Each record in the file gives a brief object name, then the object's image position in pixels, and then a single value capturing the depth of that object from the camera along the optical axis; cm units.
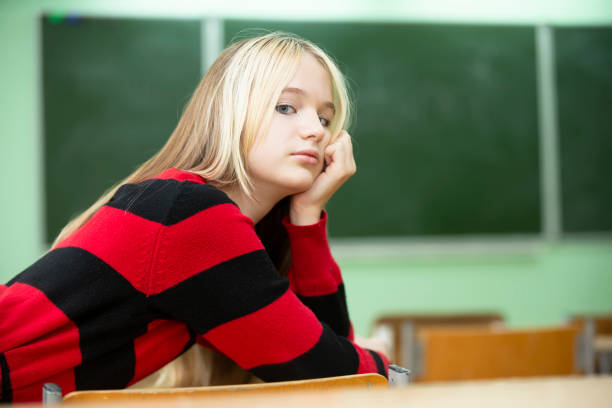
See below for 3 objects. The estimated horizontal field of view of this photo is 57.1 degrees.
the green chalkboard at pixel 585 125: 377
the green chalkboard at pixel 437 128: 362
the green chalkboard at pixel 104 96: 337
